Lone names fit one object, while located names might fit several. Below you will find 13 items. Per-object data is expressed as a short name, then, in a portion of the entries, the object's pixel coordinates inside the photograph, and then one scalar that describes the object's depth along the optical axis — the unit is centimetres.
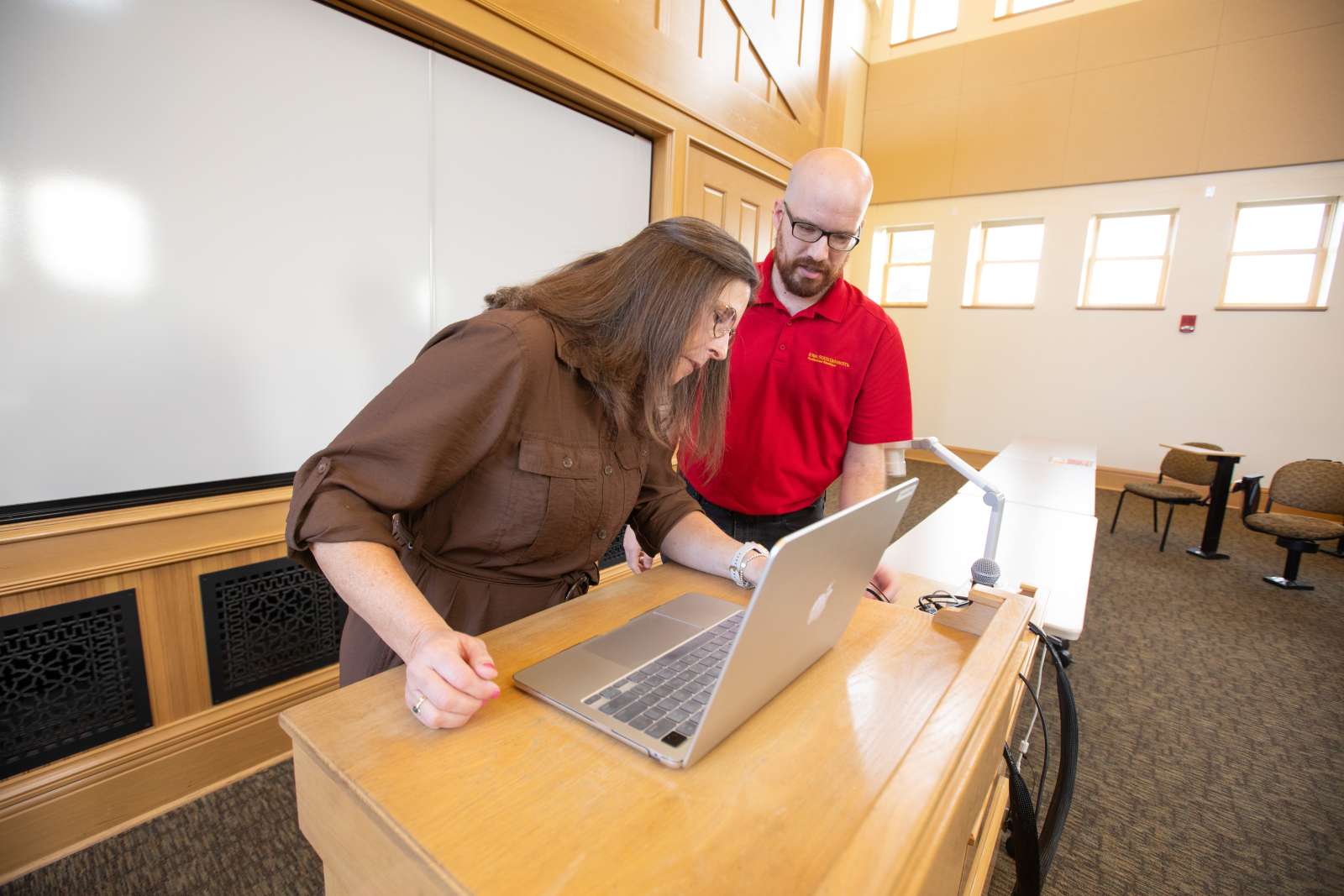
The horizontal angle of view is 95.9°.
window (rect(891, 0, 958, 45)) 680
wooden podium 45
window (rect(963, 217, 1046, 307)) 661
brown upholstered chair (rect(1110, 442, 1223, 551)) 413
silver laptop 53
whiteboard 128
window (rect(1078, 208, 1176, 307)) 593
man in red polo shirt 159
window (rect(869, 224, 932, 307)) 730
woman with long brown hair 69
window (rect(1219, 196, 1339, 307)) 533
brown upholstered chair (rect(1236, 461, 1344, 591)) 345
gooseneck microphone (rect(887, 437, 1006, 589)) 102
